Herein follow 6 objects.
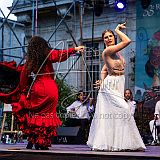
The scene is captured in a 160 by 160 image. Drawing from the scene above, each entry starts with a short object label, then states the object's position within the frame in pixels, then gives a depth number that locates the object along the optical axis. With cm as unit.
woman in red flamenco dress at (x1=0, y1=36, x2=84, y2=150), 623
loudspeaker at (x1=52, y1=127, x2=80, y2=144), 917
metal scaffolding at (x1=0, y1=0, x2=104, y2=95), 1417
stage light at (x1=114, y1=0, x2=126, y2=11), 1190
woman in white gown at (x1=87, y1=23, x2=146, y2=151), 604
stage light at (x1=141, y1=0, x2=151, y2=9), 1209
